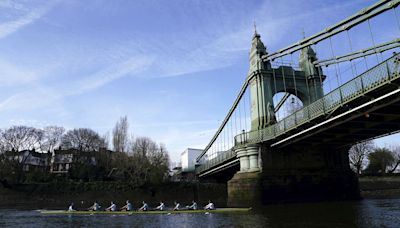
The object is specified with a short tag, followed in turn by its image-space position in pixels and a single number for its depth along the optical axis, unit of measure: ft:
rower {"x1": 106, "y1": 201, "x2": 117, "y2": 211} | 82.23
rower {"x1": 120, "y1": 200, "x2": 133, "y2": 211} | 81.51
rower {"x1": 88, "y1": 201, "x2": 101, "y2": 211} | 84.13
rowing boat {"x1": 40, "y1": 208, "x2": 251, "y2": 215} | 74.95
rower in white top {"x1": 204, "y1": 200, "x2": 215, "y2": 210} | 79.02
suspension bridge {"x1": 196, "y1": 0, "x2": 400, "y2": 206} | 58.29
